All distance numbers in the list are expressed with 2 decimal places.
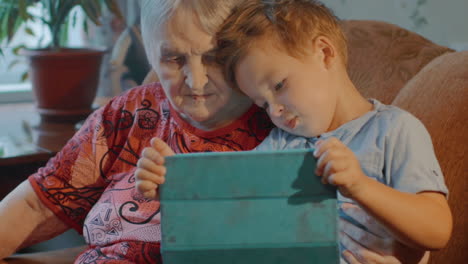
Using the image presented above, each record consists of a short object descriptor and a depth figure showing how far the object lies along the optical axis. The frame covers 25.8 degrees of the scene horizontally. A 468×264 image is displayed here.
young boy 1.63
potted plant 2.66
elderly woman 1.87
